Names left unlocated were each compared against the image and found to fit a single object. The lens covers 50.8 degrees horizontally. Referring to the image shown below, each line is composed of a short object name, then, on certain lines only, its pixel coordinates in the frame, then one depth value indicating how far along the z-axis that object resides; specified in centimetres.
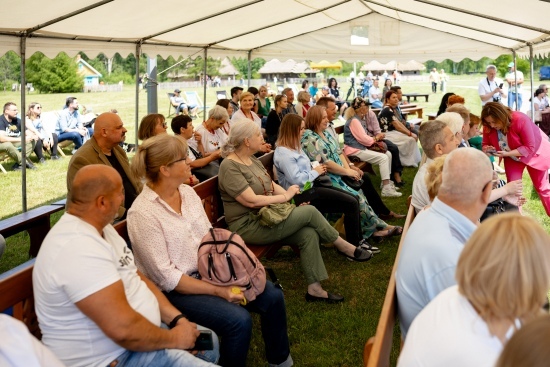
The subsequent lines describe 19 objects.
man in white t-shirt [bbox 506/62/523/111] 1446
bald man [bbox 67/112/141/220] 444
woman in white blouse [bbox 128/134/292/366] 313
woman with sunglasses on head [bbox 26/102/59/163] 1291
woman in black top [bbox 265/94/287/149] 998
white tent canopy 611
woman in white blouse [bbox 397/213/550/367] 167
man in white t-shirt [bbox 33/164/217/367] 228
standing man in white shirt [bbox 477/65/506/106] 1323
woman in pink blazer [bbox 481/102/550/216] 631
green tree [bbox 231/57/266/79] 7600
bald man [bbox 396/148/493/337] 239
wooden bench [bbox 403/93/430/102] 3161
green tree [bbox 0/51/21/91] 5198
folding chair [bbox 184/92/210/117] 2819
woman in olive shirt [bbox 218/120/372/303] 447
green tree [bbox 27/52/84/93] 4928
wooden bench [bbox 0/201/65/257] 520
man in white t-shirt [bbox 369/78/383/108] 2316
